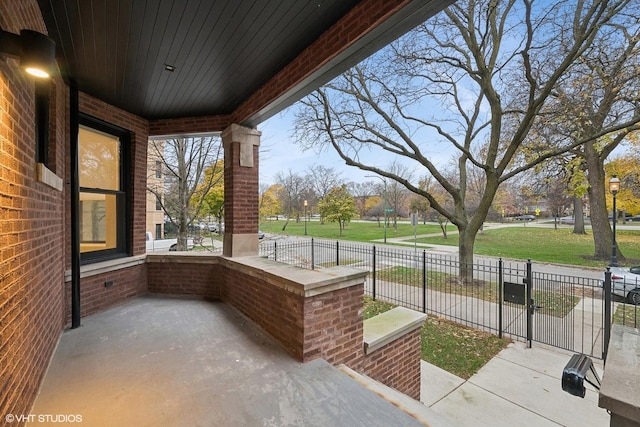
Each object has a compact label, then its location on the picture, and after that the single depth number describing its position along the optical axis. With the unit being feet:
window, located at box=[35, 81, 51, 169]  9.23
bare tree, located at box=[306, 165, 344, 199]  116.78
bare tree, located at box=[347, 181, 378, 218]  158.71
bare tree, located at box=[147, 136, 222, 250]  34.93
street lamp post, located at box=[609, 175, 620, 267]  37.78
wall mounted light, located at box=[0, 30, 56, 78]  5.20
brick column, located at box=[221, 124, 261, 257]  15.83
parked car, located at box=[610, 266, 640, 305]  23.98
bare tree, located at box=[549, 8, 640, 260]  25.43
